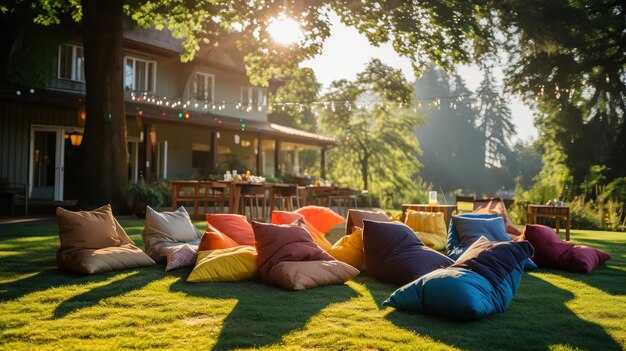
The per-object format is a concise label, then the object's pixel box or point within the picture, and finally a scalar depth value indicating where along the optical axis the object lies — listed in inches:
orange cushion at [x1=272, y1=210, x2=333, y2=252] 268.5
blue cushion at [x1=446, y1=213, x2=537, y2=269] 267.6
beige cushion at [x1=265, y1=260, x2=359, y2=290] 198.1
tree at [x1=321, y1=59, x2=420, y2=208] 1155.9
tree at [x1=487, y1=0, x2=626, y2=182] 666.2
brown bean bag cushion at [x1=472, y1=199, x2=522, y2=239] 367.2
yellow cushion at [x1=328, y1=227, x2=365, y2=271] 244.2
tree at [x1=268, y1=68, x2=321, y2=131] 977.5
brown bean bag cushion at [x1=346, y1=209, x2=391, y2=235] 293.6
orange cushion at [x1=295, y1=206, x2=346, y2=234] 355.9
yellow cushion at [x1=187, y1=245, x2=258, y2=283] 211.5
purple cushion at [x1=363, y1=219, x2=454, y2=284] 211.3
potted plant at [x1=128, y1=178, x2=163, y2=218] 500.9
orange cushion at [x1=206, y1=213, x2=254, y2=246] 257.8
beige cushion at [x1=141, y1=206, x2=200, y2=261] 257.8
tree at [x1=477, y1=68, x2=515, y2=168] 2856.8
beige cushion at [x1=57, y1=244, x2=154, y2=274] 220.1
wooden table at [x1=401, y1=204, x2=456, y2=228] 382.3
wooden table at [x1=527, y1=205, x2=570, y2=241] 400.9
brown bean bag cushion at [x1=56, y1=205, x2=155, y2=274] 222.7
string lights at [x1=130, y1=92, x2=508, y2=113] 756.0
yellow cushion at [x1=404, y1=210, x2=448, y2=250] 332.2
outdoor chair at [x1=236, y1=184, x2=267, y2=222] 462.9
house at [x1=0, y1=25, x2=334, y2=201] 636.7
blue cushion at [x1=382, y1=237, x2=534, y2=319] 155.6
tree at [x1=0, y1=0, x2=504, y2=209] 494.3
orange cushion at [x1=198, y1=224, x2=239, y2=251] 239.3
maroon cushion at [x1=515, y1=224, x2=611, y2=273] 258.8
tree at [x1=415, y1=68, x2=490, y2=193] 2495.8
